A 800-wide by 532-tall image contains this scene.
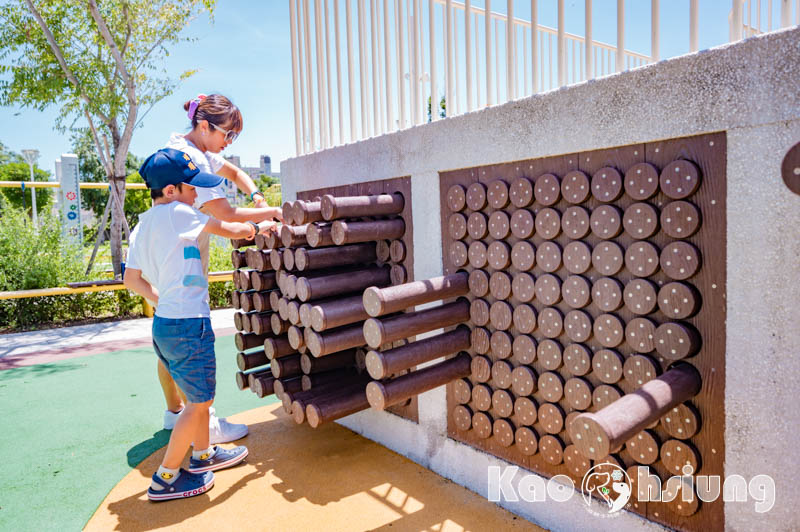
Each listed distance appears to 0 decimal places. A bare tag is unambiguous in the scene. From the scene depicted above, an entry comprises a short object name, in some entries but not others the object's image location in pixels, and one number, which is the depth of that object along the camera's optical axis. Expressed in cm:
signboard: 1113
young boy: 283
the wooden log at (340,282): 279
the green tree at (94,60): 943
